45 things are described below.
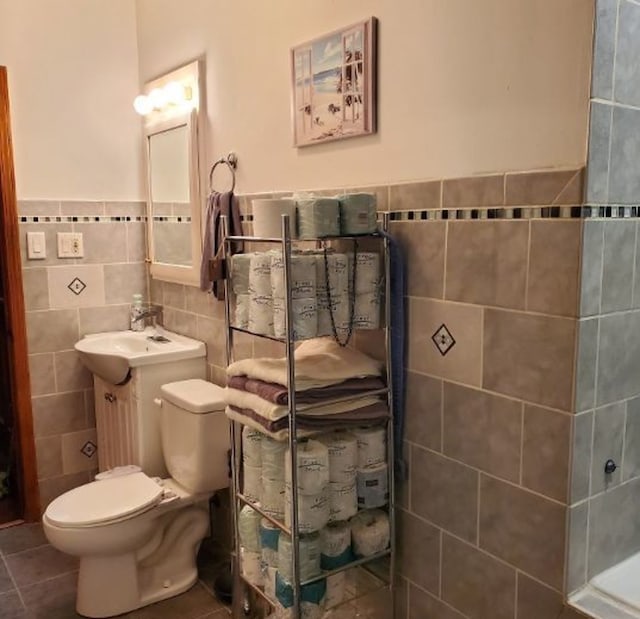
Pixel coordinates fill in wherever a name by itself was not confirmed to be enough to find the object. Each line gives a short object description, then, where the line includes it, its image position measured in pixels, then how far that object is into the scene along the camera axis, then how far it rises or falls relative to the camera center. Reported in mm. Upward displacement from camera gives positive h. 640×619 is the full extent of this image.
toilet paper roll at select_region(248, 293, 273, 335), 1761 -267
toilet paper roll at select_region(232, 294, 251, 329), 1867 -273
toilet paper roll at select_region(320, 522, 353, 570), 1793 -898
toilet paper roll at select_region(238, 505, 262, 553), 1924 -914
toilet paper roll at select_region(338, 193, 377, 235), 1717 -3
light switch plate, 2895 -141
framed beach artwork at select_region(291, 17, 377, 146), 1805 +364
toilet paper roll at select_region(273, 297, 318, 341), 1670 -265
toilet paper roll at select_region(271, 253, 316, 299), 1664 -160
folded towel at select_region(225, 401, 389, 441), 1719 -552
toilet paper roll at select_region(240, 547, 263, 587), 1922 -1025
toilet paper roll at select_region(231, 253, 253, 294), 1877 -167
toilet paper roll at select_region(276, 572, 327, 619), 1760 -1022
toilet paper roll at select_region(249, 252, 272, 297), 1748 -162
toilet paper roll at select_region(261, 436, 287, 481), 1774 -654
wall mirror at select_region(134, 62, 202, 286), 2678 +174
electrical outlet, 2969 -140
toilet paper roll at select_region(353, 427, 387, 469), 1790 -629
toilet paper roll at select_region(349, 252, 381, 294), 1752 -152
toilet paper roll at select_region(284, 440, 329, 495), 1704 -657
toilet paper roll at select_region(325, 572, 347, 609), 1831 -1040
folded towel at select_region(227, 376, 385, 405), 1719 -468
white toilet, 2244 -1036
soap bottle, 3107 -466
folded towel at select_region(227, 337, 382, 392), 1743 -418
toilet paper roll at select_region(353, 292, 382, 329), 1760 -261
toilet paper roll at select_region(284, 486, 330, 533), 1709 -768
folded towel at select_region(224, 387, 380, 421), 1710 -512
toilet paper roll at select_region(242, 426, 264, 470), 1844 -653
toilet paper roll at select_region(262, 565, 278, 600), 1821 -1019
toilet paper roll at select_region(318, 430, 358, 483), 1764 -651
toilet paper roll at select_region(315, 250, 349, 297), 1719 -157
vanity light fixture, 2666 +476
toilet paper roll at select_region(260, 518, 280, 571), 1835 -912
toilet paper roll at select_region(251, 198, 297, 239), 1756 -7
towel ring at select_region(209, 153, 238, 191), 2458 +185
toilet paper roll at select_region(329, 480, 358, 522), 1770 -763
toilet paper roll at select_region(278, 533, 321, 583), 1743 -901
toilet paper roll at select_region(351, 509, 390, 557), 1812 -874
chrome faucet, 3094 -465
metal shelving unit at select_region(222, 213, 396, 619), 1650 -637
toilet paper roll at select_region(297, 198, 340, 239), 1694 -12
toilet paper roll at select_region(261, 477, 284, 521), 1786 -763
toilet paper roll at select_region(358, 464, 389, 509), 1793 -734
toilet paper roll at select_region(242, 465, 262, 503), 1858 -758
